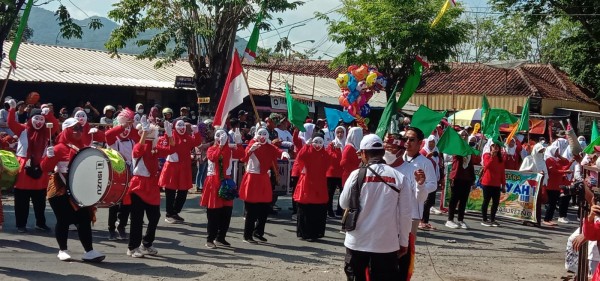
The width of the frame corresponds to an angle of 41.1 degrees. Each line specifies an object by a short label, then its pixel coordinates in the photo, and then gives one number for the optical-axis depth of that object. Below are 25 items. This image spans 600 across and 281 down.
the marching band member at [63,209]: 9.65
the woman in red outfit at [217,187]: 11.23
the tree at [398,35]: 29.92
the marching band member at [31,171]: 11.92
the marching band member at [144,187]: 10.12
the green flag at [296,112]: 14.45
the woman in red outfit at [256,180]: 11.92
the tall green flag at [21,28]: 13.96
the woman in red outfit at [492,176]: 15.48
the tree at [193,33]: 22.47
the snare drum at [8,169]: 10.28
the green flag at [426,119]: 11.69
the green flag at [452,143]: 14.30
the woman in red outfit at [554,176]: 16.72
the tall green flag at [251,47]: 17.55
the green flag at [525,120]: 19.06
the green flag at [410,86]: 11.61
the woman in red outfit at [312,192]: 12.60
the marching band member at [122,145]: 11.28
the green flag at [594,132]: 16.40
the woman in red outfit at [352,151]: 13.35
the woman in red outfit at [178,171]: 12.97
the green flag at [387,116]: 10.75
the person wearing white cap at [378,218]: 6.91
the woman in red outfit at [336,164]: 14.57
